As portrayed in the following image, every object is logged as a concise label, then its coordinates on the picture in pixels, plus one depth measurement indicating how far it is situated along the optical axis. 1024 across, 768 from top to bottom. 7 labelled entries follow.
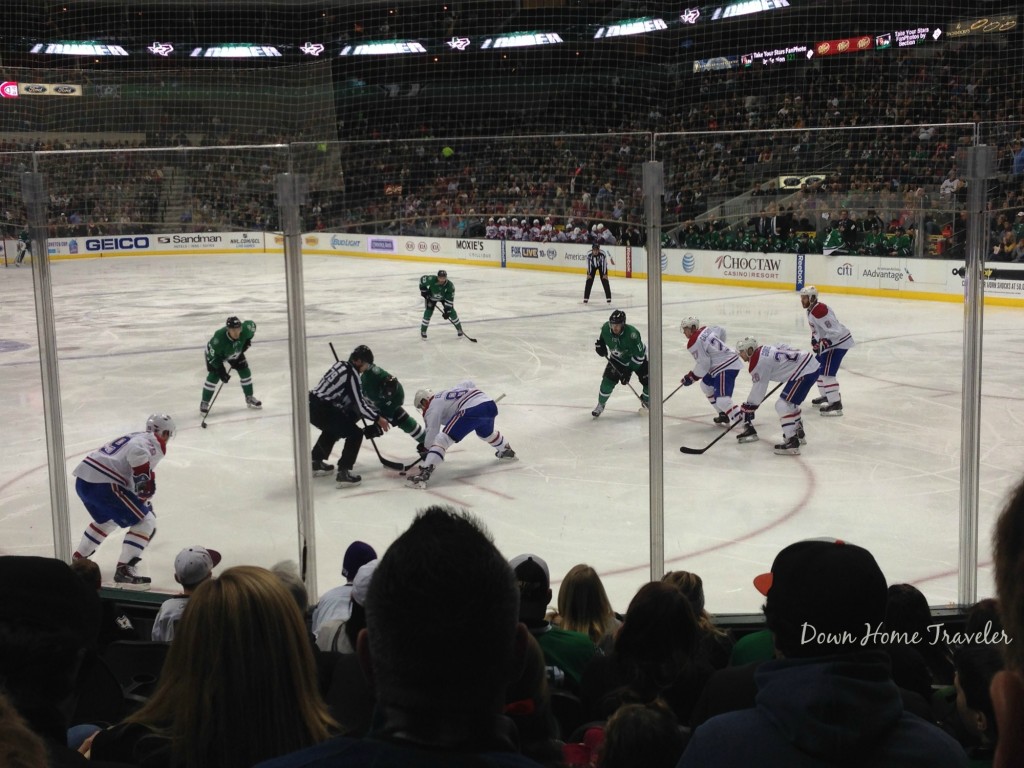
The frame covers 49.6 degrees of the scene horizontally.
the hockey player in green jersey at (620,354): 9.65
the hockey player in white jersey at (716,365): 9.26
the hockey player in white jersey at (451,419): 7.73
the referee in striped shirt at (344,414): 7.79
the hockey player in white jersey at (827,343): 9.77
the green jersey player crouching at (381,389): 7.86
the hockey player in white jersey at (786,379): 8.55
